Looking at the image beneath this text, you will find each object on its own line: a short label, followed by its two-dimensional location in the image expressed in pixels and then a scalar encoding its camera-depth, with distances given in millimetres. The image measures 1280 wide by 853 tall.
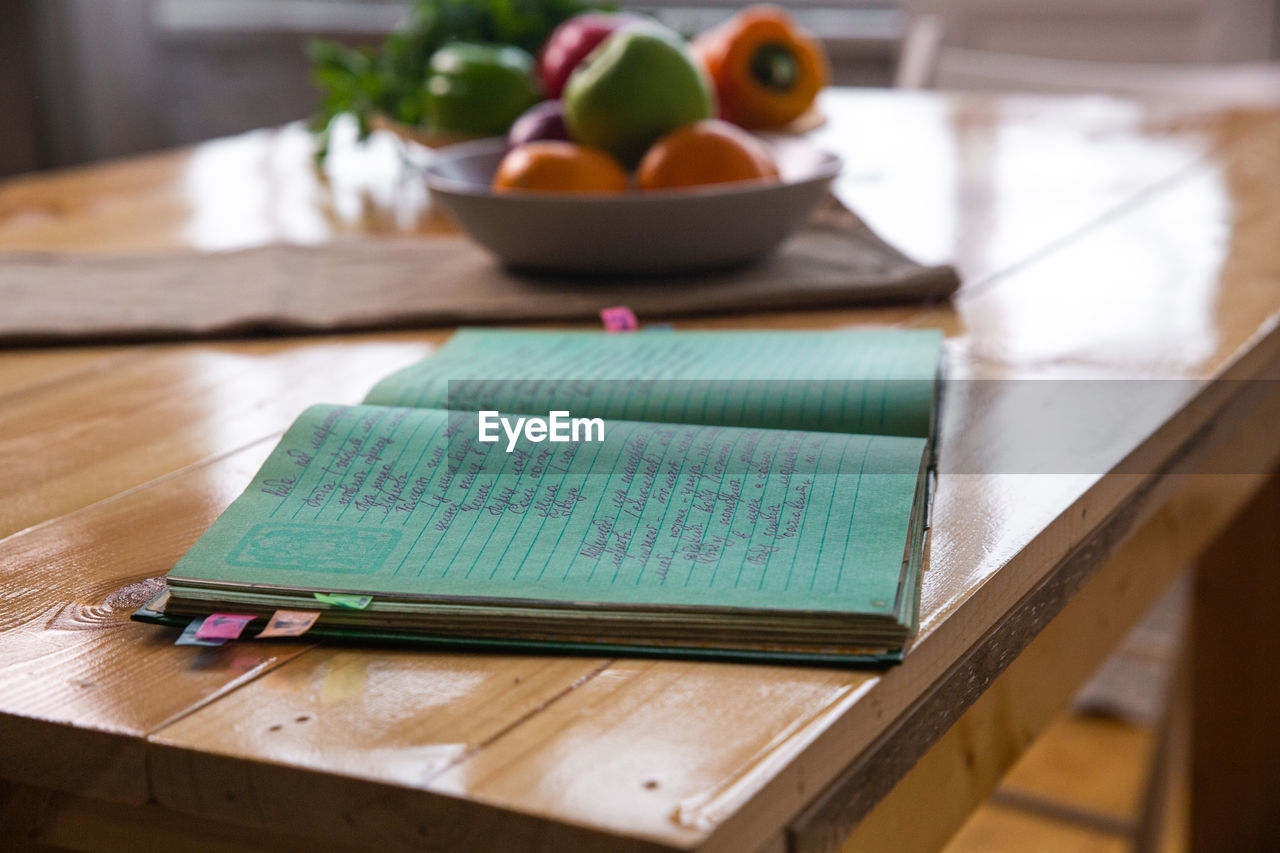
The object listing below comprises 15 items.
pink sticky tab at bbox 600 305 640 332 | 751
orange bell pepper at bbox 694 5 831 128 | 1157
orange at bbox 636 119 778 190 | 836
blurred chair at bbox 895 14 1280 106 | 1576
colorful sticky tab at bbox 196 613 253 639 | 406
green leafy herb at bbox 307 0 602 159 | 1206
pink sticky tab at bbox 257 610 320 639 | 403
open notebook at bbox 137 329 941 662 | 395
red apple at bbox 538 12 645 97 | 1099
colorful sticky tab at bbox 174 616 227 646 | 407
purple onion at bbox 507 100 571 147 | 957
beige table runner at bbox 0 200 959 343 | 787
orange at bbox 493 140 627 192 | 827
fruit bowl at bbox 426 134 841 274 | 799
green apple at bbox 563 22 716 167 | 864
